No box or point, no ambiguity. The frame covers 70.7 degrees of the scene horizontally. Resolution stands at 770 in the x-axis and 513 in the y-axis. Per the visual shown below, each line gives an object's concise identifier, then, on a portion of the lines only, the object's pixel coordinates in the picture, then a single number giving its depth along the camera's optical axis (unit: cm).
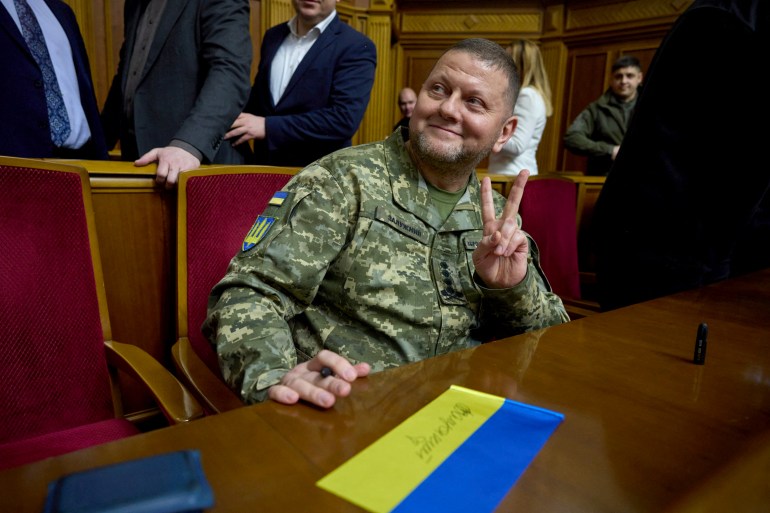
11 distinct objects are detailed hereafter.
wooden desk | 47
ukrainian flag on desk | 46
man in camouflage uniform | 99
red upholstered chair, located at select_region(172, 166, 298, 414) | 130
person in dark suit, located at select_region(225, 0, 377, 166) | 203
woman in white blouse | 263
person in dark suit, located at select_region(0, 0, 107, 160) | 152
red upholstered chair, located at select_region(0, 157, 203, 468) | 100
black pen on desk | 80
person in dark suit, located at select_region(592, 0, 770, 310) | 102
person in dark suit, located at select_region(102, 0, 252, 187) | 160
